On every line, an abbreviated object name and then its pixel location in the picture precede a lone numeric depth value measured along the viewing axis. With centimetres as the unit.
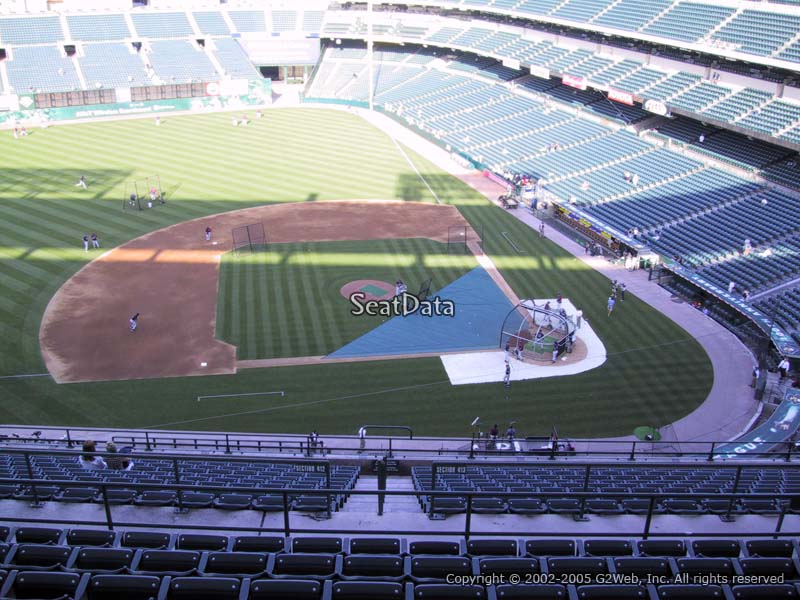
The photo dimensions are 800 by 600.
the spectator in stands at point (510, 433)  2492
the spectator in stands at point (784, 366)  2883
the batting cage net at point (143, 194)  4866
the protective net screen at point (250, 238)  4262
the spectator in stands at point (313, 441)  2253
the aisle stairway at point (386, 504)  1205
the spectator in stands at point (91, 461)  1797
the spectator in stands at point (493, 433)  2395
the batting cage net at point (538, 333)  3145
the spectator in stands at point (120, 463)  1802
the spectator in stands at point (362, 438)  2361
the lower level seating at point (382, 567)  844
